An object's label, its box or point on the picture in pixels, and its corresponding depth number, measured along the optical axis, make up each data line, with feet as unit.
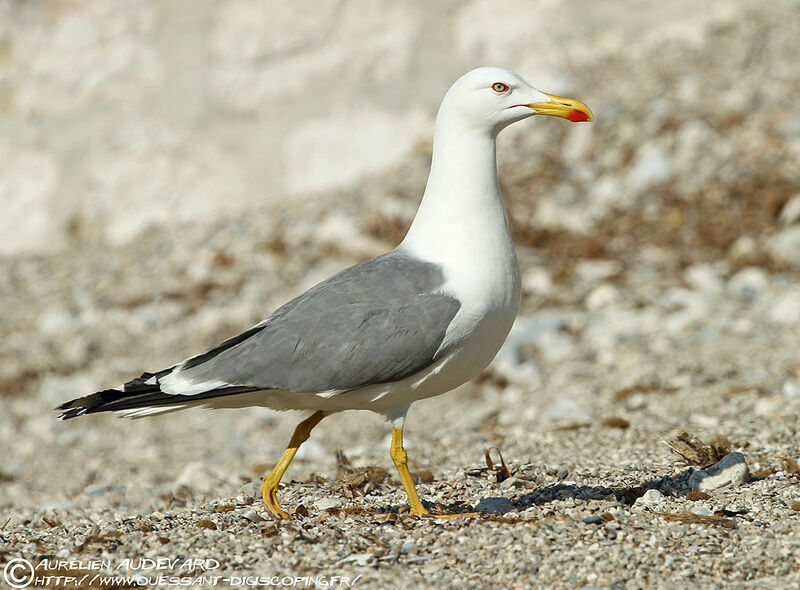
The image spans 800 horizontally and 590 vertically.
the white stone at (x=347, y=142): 57.82
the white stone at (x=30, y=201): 59.57
